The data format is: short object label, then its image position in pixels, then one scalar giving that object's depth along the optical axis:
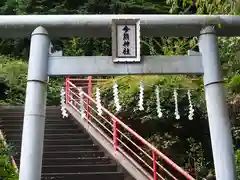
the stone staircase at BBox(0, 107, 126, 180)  4.82
